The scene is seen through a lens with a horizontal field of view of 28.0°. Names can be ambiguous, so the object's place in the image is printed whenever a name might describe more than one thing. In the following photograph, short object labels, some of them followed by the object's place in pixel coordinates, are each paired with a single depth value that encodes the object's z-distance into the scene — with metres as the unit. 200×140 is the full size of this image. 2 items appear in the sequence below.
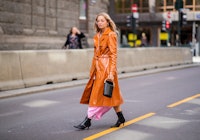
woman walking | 5.95
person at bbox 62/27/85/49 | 15.59
